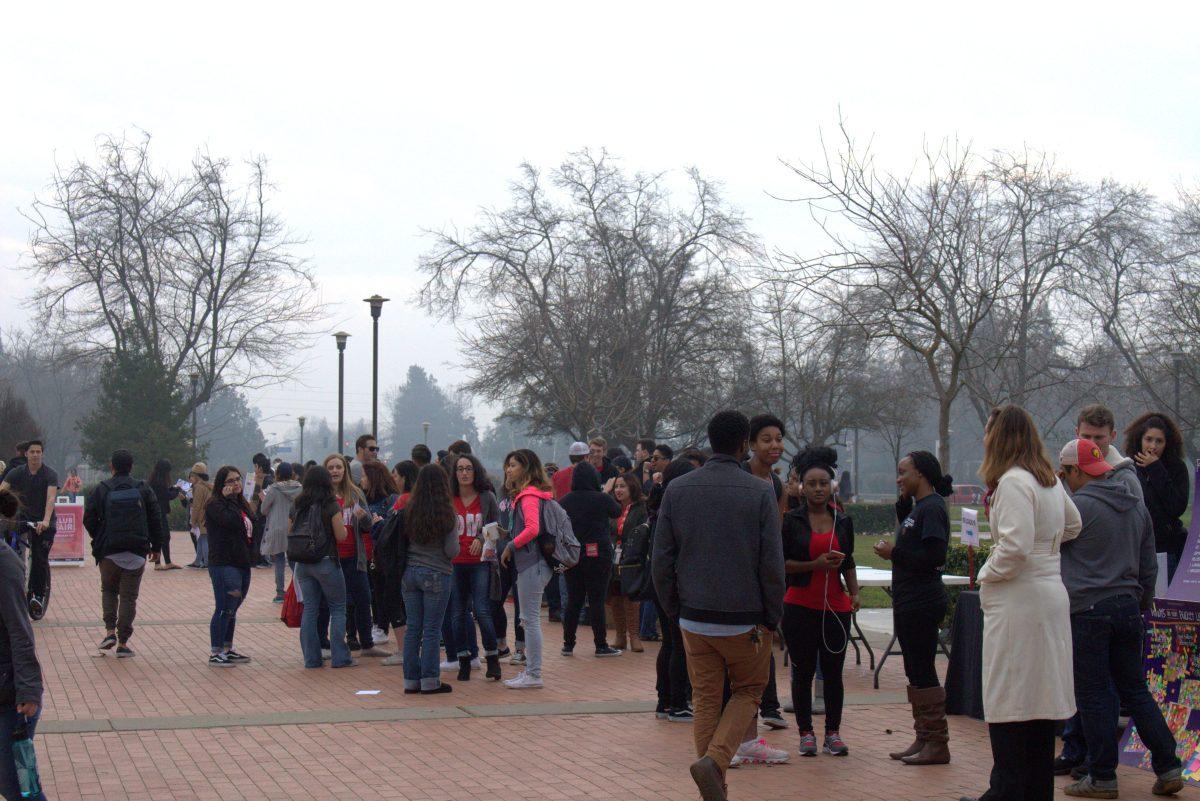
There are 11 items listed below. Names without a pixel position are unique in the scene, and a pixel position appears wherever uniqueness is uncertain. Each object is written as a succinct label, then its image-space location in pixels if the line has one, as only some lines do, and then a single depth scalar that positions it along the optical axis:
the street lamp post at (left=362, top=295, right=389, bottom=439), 28.60
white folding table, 10.76
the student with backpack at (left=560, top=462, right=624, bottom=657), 12.23
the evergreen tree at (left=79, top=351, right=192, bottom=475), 42.88
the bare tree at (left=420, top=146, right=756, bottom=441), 38.50
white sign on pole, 10.89
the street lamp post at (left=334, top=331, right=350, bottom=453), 32.08
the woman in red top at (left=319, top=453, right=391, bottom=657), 11.84
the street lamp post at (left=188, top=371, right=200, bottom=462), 44.12
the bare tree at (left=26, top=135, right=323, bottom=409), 42.16
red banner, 23.80
